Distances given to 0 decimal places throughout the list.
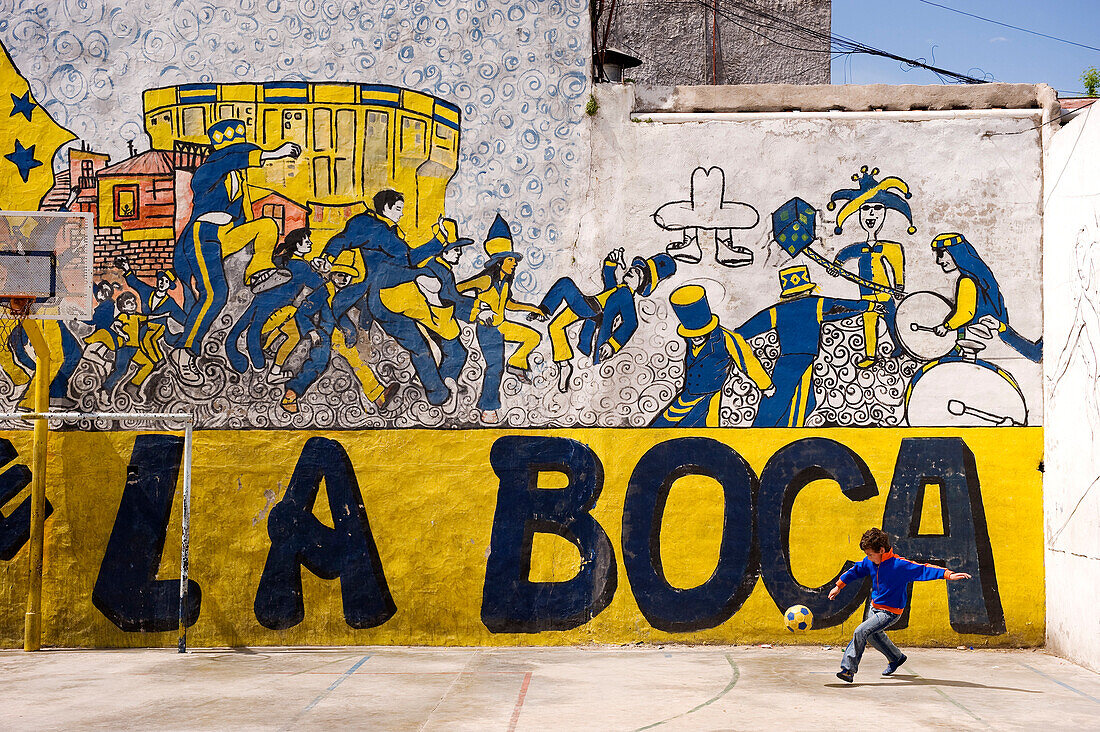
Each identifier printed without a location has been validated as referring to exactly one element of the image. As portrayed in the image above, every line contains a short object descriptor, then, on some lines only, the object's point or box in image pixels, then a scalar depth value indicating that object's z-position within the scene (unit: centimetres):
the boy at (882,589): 746
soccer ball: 757
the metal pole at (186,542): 877
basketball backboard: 881
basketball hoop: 876
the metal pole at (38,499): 880
